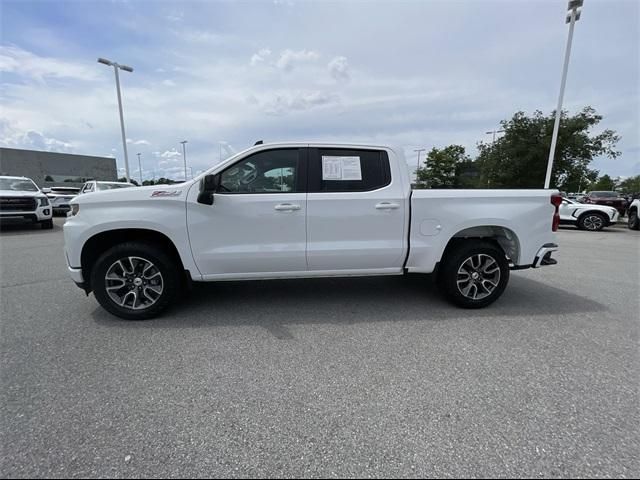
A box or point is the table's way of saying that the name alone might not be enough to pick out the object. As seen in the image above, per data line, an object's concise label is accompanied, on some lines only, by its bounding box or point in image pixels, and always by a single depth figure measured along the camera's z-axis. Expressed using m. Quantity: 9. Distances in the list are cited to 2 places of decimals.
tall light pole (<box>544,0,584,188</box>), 12.05
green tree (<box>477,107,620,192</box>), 19.38
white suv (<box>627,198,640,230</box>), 12.83
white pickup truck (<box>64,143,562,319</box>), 3.43
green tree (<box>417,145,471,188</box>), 49.34
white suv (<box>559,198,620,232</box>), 12.62
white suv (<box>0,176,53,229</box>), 9.86
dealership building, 44.31
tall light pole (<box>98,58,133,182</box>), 18.73
